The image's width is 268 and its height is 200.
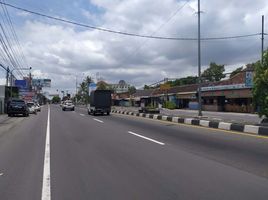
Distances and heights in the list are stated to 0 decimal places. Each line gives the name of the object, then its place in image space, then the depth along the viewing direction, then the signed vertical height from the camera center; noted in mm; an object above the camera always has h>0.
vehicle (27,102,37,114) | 27449 -833
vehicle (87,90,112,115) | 22399 +115
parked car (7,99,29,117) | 22133 -529
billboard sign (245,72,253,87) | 26565 +3420
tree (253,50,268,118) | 10839 +949
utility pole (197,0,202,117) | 17659 +3559
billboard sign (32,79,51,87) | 69391 +6829
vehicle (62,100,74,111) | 34045 -545
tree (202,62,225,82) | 51534 +8212
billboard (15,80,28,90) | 55759 +5063
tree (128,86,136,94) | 69957 +5035
